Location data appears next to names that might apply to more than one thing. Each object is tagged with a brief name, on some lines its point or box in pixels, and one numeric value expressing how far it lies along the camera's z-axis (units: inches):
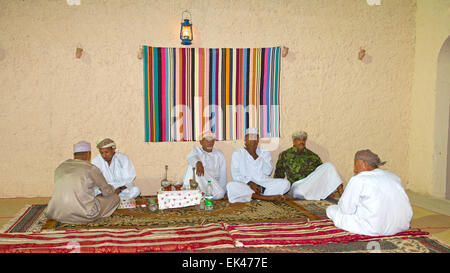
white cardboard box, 172.1
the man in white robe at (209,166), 200.5
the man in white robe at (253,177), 195.5
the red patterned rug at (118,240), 119.5
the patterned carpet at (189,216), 151.7
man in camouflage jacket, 203.2
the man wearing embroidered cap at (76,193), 148.2
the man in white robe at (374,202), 128.6
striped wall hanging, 229.8
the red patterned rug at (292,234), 128.2
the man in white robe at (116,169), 190.7
